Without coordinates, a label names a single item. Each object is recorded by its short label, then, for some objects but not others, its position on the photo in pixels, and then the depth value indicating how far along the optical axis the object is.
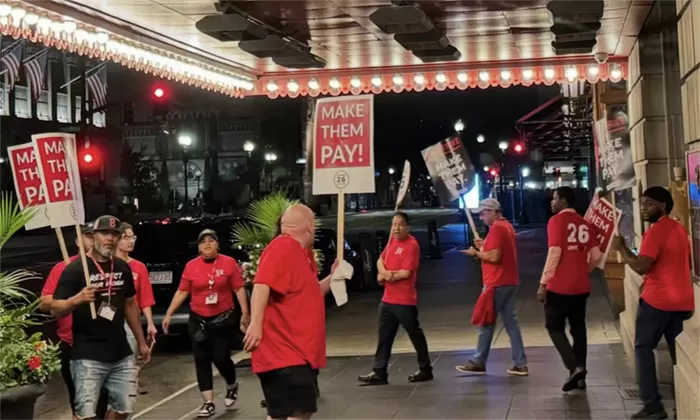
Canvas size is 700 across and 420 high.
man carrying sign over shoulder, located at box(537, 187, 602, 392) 8.19
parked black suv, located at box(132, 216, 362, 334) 12.06
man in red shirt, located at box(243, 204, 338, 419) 5.14
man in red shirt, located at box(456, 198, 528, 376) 8.97
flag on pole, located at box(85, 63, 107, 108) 29.01
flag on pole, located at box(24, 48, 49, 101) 28.52
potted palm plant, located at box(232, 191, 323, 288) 9.95
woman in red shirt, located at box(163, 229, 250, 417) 8.27
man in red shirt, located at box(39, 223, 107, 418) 6.38
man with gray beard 5.89
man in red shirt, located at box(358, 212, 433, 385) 9.00
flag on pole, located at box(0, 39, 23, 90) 25.73
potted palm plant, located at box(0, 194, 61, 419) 5.65
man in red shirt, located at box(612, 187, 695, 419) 6.52
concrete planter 5.57
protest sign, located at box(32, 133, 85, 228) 6.61
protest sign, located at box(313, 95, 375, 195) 7.15
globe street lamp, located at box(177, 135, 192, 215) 49.50
